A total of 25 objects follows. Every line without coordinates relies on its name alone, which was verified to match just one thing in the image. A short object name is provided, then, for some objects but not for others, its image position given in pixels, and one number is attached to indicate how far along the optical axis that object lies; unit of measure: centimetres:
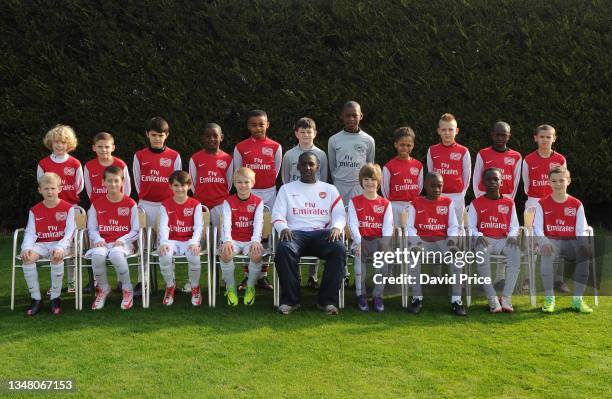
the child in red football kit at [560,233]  553
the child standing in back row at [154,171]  626
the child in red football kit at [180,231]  558
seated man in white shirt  541
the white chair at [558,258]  559
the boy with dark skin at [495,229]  553
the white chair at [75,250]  550
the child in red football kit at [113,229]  556
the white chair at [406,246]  557
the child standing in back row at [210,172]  632
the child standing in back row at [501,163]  636
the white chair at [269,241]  561
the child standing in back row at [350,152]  646
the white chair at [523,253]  559
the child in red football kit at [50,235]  542
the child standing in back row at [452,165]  637
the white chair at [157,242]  560
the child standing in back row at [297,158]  634
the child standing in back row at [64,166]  615
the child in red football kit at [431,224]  561
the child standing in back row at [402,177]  624
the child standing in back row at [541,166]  642
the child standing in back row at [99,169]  618
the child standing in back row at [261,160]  643
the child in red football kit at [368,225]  559
